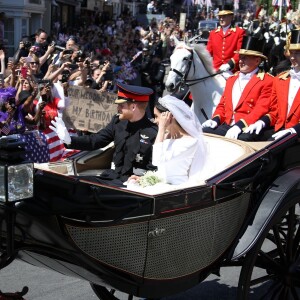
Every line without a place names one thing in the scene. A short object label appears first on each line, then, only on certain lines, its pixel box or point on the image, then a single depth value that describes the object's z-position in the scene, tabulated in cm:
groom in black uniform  462
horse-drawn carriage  301
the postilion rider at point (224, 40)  1100
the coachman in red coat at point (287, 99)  565
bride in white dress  399
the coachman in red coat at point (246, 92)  590
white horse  891
